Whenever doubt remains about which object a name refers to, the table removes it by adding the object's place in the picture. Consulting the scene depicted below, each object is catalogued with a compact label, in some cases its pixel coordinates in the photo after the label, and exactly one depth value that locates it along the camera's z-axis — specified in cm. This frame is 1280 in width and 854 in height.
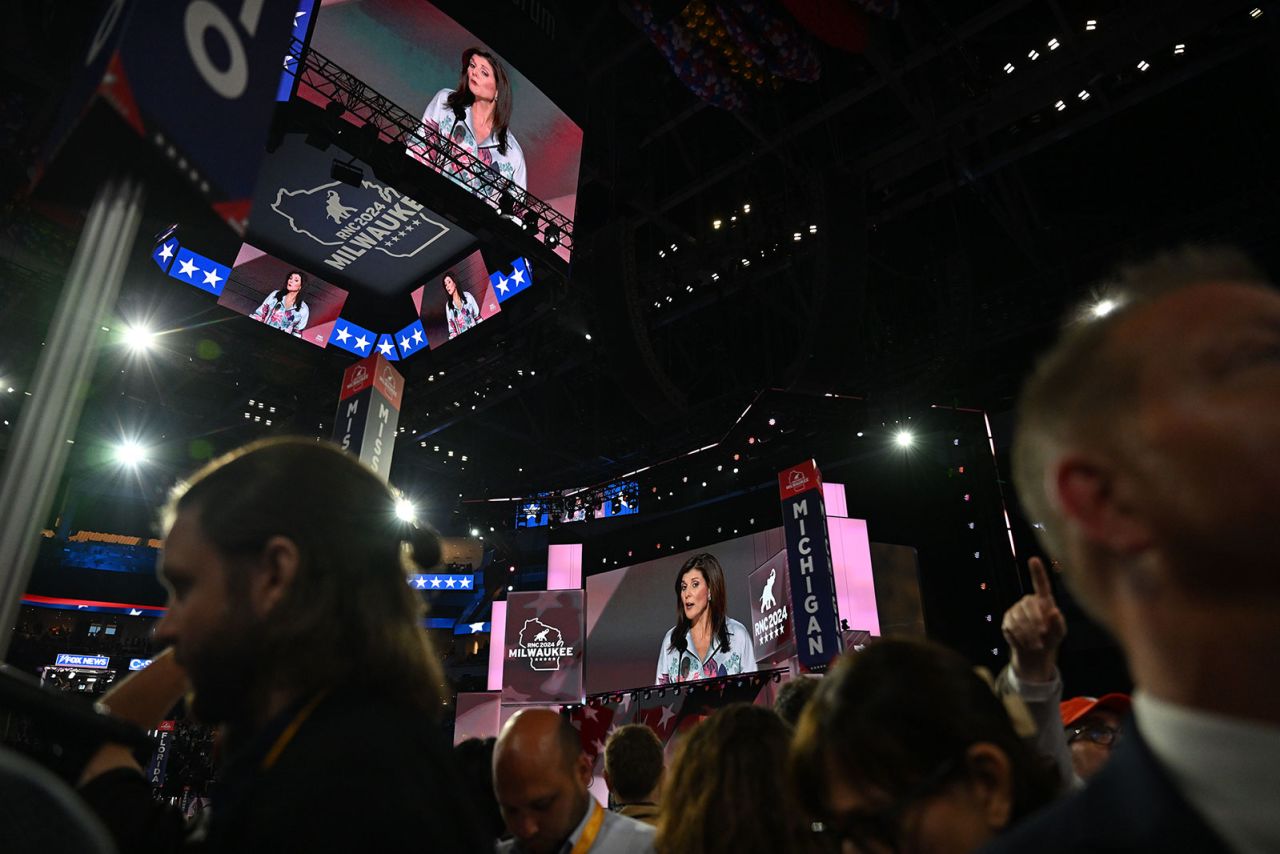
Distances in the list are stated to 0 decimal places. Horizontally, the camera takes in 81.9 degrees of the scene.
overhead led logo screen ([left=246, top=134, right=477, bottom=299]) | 855
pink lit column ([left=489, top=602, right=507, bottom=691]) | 1871
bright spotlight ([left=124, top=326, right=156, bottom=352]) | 1090
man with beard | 103
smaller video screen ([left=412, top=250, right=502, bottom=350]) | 956
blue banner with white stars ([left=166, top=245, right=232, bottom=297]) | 894
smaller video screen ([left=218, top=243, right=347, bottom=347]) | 934
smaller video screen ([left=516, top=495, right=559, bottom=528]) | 1812
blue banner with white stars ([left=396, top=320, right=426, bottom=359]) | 1036
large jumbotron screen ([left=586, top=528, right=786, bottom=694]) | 1603
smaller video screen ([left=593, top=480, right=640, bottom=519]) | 1705
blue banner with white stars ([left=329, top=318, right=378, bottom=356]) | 1027
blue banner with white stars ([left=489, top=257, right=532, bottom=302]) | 945
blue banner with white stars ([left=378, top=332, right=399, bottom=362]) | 1059
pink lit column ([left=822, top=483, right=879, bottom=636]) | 1441
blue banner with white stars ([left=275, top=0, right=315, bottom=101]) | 646
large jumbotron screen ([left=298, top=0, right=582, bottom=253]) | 677
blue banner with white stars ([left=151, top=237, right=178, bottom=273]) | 890
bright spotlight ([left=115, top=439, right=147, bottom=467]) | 1575
